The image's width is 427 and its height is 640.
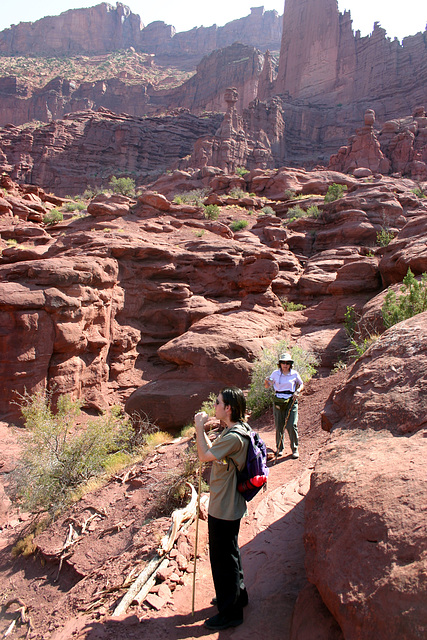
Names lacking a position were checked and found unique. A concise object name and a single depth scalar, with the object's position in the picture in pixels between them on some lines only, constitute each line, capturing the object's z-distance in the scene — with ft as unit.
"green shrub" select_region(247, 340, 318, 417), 29.78
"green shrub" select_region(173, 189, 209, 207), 88.36
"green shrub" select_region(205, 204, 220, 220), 77.41
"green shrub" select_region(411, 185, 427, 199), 89.45
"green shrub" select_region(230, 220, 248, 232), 75.56
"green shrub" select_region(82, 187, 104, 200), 111.65
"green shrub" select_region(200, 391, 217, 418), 30.55
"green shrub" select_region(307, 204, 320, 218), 77.81
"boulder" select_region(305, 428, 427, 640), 6.18
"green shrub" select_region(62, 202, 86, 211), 82.85
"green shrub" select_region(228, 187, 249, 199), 97.76
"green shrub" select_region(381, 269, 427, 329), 25.25
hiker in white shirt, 20.24
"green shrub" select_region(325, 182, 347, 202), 86.59
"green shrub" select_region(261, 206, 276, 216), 88.02
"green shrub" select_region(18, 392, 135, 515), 22.71
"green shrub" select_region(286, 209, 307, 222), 81.23
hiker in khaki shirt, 9.94
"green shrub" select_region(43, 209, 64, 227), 70.49
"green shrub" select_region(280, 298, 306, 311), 50.68
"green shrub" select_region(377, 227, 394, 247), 52.59
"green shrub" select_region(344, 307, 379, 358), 34.56
